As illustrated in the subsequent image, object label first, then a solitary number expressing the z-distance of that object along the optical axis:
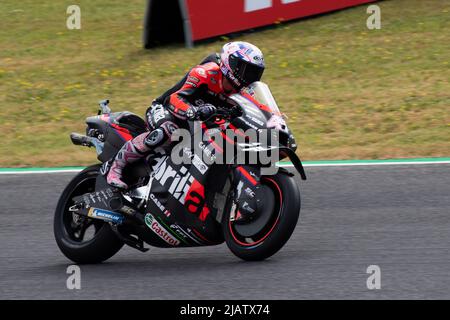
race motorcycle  11.94
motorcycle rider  12.05
